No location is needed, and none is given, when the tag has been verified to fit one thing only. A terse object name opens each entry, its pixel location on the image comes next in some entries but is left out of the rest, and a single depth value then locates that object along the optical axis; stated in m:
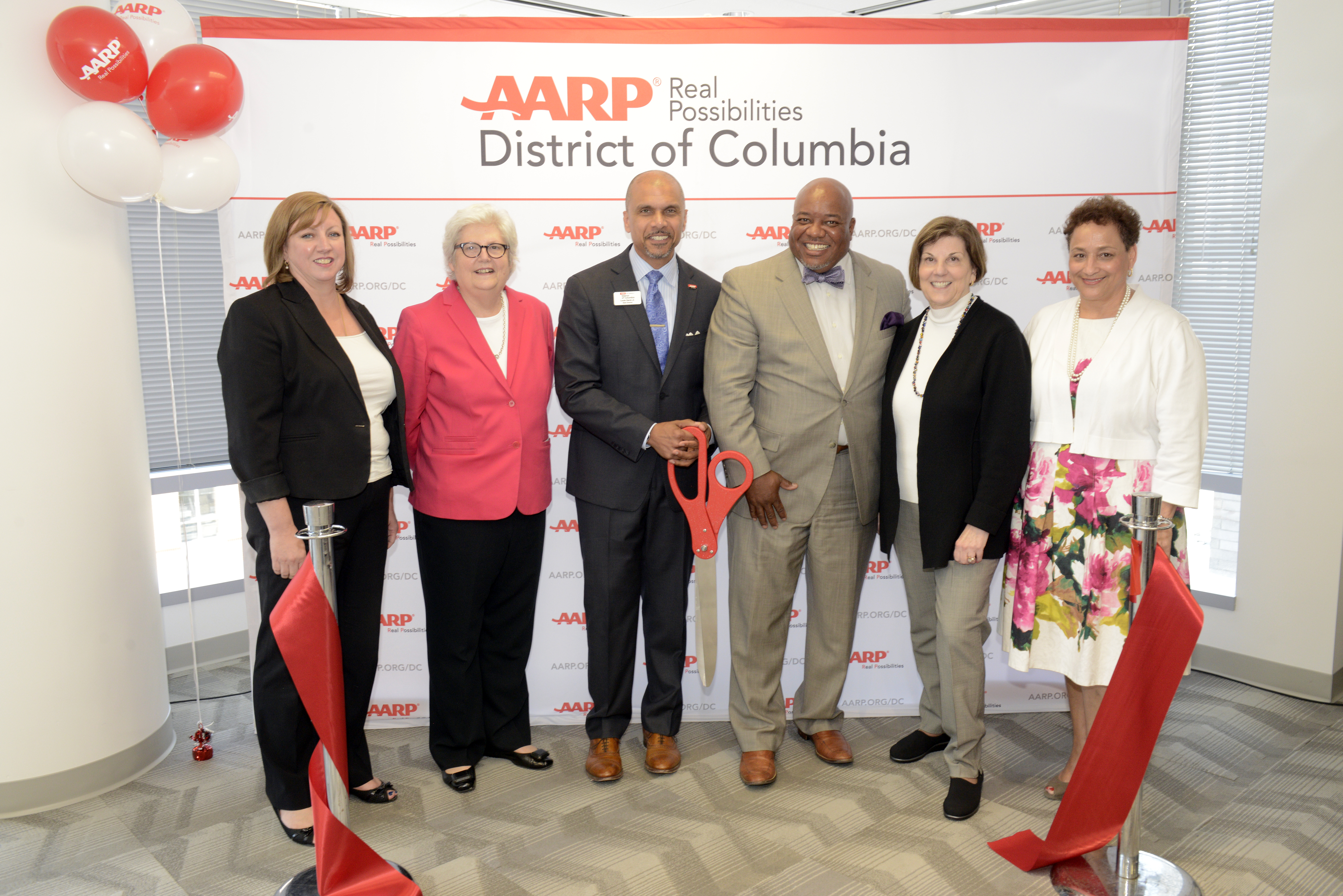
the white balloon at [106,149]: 2.54
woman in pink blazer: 2.59
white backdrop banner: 3.04
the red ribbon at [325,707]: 1.97
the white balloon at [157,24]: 2.71
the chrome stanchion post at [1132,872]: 2.10
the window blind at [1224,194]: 3.66
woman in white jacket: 2.34
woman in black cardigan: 2.46
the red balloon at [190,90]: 2.68
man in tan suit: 2.63
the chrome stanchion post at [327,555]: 1.95
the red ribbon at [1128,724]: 2.05
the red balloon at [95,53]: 2.49
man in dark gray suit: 2.64
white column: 2.57
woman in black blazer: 2.24
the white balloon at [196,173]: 2.78
